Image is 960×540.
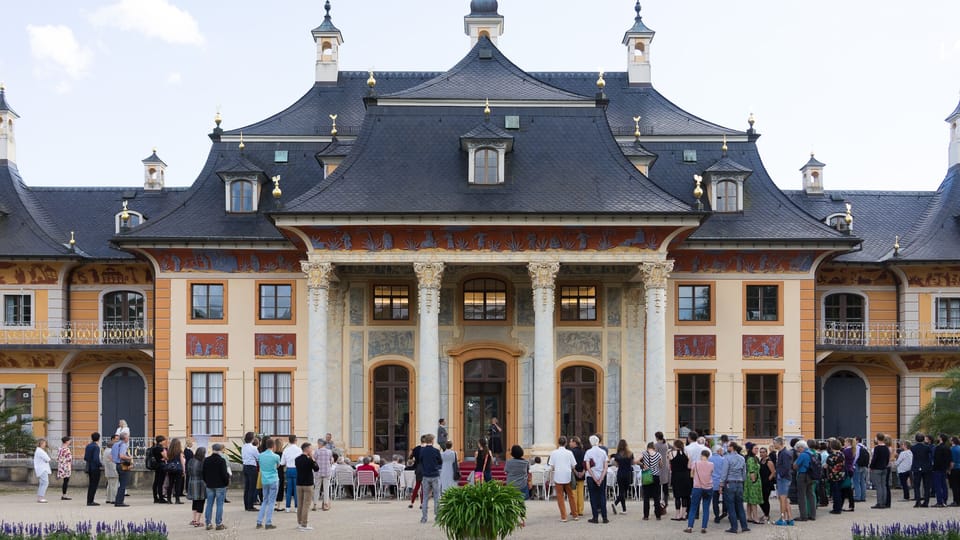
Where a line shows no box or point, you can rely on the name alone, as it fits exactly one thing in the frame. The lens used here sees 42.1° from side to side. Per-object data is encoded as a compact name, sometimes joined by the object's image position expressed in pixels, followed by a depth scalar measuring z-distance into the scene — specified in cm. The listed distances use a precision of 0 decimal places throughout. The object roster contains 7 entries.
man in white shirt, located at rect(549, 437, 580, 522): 2478
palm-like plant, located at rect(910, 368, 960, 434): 3291
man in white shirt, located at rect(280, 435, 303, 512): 2506
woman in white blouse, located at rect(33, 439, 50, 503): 2881
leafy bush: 1944
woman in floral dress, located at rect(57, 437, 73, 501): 2938
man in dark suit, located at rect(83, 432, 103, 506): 2768
